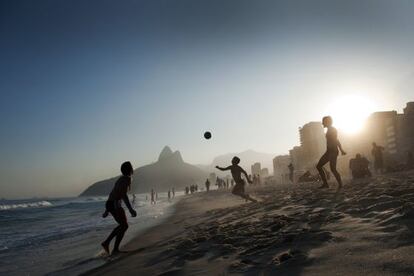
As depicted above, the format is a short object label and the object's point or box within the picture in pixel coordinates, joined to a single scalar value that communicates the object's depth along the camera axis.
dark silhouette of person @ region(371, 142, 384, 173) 23.11
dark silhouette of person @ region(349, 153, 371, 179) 17.73
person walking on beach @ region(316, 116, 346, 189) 10.95
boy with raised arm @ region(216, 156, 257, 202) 12.95
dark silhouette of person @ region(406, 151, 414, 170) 23.81
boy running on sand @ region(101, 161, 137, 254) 7.45
